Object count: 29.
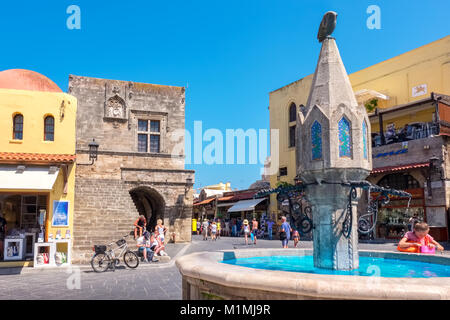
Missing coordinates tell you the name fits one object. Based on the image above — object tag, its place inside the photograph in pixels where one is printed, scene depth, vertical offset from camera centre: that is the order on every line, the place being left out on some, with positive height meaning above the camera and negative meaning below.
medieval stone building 23.05 +3.88
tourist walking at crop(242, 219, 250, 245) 21.97 -1.22
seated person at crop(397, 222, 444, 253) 6.50 -0.59
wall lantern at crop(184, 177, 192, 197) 24.00 +1.24
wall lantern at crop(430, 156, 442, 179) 20.08 +2.02
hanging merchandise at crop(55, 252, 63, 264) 13.05 -1.66
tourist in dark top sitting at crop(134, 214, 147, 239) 14.85 -0.73
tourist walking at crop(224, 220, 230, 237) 34.38 -1.93
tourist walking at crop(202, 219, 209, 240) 26.91 -1.53
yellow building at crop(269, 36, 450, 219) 23.22 +7.73
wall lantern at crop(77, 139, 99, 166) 16.38 +2.37
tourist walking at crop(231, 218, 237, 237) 32.75 -1.80
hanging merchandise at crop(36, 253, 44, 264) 12.74 -1.62
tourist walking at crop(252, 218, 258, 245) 21.85 -1.34
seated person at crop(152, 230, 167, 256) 13.89 -1.34
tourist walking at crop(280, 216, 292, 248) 16.03 -1.06
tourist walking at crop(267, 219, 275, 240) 27.68 -1.46
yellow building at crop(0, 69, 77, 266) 13.26 +1.46
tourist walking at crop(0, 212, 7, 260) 14.22 -0.78
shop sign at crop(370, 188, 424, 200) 20.84 +0.62
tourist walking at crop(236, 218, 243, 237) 33.59 -1.77
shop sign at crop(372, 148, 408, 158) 22.19 +2.93
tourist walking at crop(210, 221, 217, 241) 26.15 -1.56
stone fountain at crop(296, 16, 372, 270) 5.21 +0.54
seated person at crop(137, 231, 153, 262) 13.45 -1.32
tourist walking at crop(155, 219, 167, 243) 14.66 -0.83
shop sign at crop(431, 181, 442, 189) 20.06 +1.03
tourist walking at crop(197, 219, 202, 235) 38.91 -1.96
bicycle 11.55 -1.54
